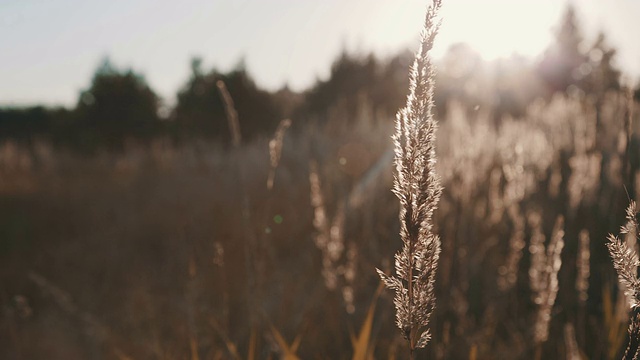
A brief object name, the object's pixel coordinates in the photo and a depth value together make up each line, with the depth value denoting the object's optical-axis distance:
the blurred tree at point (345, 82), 18.05
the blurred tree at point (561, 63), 26.72
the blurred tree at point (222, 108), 16.84
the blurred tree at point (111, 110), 18.91
